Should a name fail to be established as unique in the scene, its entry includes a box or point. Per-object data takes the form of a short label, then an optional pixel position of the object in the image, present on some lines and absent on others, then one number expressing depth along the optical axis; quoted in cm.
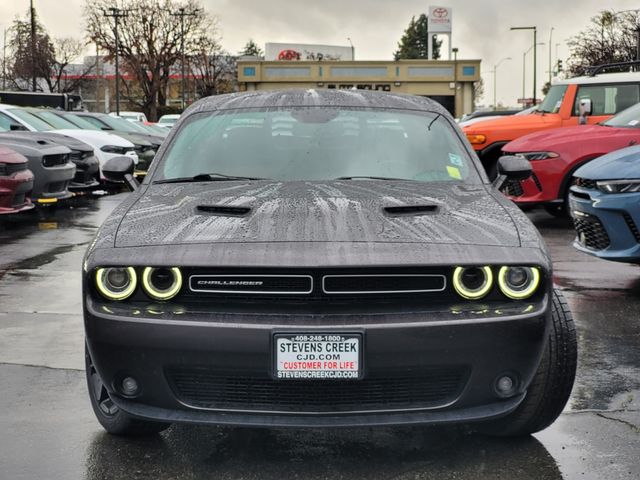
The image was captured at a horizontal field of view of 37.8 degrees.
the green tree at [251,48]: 14820
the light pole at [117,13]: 5334
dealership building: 7062
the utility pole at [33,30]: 4883
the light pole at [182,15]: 5947
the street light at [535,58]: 6201
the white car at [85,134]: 1573
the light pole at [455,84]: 7062
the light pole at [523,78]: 10000
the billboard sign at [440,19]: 8562
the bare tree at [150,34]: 6191
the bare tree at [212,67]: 6444
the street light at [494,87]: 11853
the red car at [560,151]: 1071
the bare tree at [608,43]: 4338
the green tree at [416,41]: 12444
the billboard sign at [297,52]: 8662
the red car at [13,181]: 1103
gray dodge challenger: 322
